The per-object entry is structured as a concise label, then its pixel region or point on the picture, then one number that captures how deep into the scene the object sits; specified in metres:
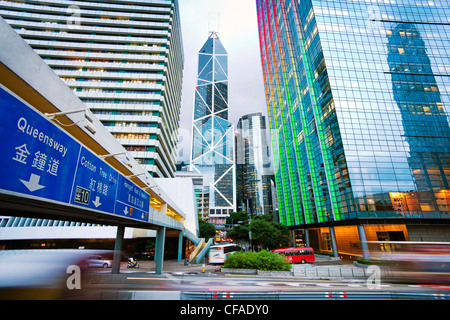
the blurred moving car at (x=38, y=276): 2.78
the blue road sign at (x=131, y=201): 7.45
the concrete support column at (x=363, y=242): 26.98
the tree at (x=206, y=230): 57.97
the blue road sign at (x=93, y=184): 4.81
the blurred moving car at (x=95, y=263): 4.28
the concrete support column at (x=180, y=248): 28.39
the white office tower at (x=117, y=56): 45.25
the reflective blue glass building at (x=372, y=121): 31.86
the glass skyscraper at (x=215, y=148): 157.12
